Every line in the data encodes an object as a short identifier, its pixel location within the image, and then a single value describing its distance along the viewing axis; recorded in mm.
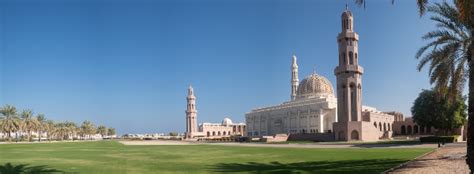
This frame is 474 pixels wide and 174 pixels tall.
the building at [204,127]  121938
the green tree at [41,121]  93038
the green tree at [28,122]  83500
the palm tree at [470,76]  12094
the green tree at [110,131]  159338
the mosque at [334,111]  60125
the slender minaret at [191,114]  121938
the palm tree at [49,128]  98000
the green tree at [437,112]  46062
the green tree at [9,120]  78312
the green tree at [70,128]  113750
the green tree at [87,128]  126562
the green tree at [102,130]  149375
